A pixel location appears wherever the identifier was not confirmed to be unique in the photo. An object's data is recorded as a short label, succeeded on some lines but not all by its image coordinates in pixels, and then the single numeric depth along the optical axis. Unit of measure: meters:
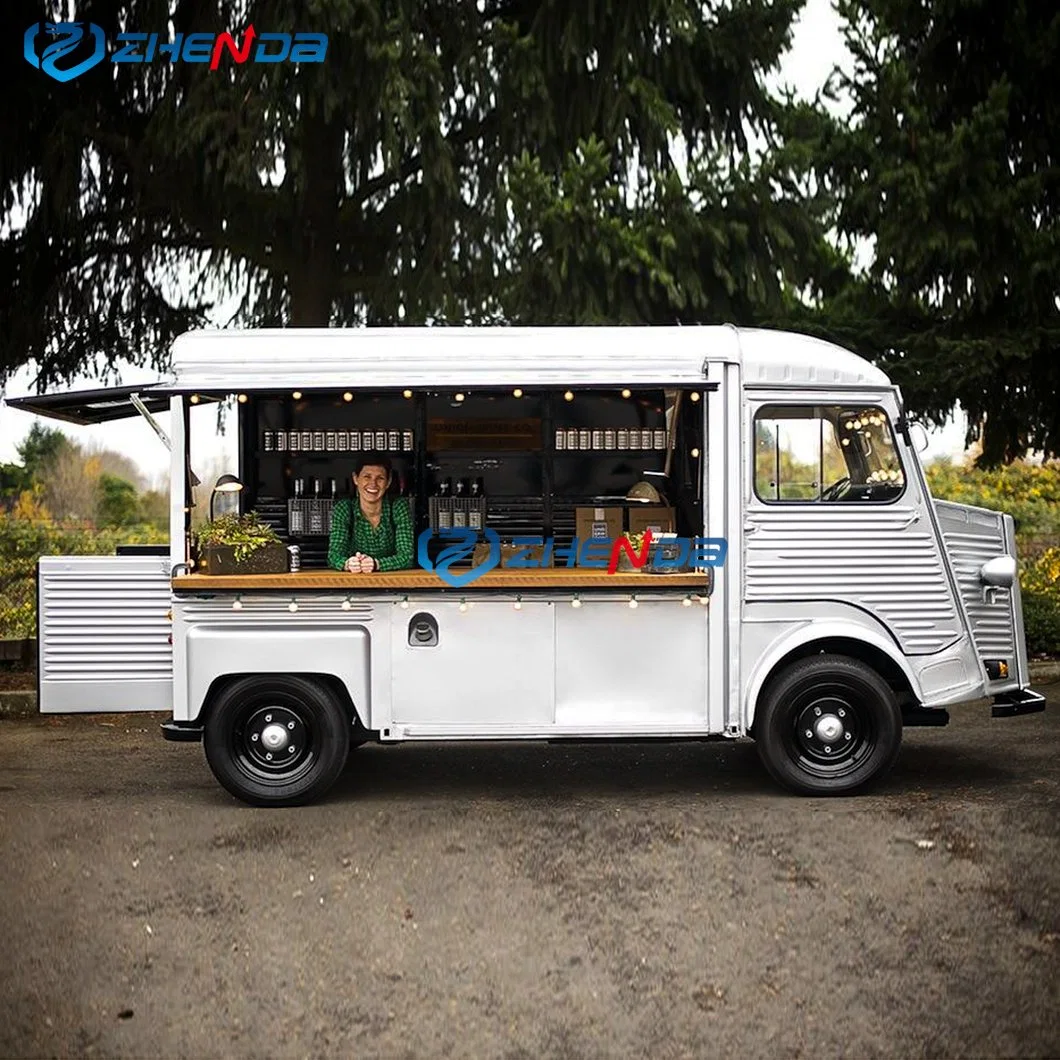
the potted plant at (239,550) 7.80
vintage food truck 7.71
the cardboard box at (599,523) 9.98
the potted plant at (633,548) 8.01
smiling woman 8.32
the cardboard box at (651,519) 9.82
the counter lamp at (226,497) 8.53
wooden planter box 7.79
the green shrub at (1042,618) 13.38
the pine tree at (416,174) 11.07
